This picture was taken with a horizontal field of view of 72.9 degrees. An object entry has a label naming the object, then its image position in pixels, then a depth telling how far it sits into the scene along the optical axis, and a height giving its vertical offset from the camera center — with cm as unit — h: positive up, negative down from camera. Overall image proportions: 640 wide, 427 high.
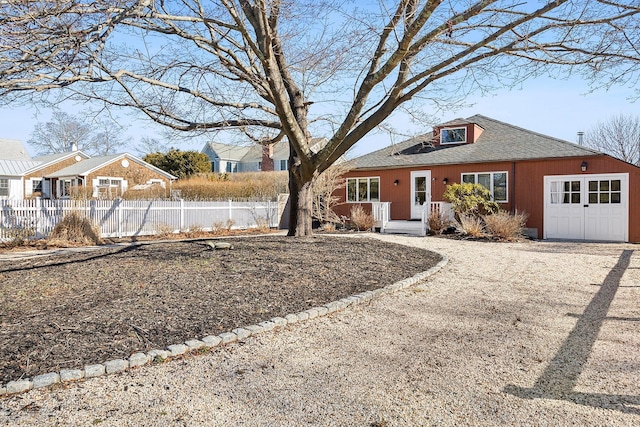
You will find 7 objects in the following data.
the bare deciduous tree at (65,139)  4194 +660
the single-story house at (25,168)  2748 +246
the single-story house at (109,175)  2675 +192
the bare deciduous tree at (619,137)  2970 +443
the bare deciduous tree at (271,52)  583 +240
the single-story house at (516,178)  1355 +81
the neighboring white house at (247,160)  3844 +419
